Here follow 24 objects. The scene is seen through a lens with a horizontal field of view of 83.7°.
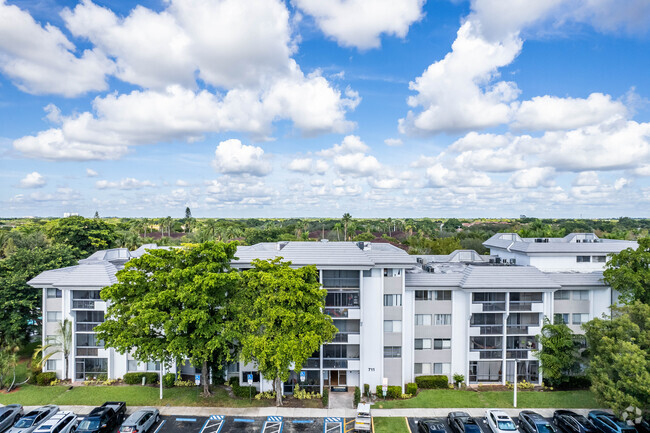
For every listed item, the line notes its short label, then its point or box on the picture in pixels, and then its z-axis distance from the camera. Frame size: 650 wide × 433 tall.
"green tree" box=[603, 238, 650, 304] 34.31
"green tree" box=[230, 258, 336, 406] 29.52
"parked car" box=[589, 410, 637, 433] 27.00
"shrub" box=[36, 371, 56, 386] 36.34
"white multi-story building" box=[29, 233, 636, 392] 35.78
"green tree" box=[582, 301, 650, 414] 26.05
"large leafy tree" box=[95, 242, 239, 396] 29.89
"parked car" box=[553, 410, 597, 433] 27.53
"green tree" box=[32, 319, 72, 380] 36.97
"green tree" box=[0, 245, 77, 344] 39.88
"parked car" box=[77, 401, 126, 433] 27.11
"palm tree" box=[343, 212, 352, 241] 121.50
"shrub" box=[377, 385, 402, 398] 34.38
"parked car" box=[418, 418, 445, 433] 27.21
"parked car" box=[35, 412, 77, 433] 26.18
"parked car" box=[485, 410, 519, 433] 27.86
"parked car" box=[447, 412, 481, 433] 27.50
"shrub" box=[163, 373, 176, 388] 35.94
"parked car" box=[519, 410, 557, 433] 27.50
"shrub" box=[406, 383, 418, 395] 35.03
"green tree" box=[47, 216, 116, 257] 72.12
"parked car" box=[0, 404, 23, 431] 27.88
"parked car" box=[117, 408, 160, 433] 26.88
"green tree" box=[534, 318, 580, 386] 34.75
